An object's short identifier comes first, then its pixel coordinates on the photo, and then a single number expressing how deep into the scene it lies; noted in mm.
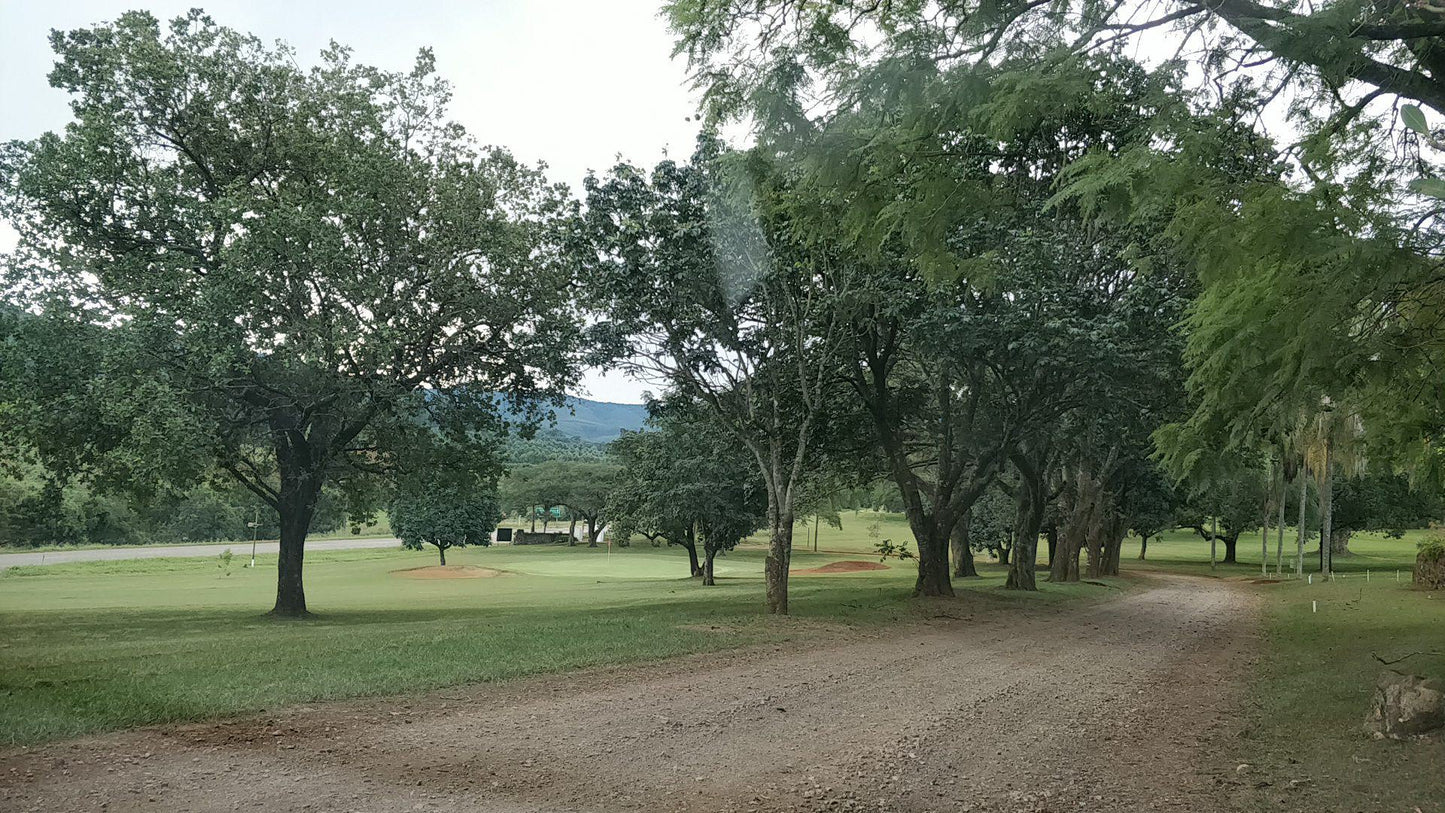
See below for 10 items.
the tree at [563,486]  74125
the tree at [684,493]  32094
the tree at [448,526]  52438
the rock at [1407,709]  7000
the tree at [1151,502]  38750
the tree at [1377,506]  53831
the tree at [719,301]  16859
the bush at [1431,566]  27938
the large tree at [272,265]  16516
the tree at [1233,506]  50688
